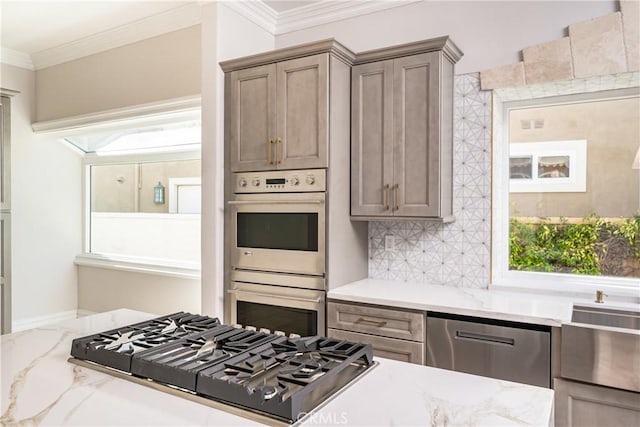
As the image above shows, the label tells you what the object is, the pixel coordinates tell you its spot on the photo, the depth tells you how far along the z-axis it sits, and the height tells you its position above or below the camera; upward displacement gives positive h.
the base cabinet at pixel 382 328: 2.26 -0.63
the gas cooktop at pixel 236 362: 0.95 -0.38
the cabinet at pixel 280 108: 2.55 +0.60
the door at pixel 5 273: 3.99 -0.59
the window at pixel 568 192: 2.47 +0.10
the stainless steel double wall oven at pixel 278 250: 2.56 -0.25
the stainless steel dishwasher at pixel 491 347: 1.99 -0.64
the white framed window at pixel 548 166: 2.60 +0.26
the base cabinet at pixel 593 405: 1.80 -0.81
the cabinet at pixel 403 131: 2.46 +0.45
